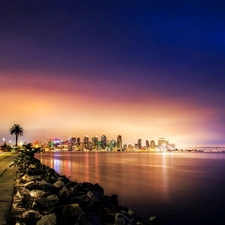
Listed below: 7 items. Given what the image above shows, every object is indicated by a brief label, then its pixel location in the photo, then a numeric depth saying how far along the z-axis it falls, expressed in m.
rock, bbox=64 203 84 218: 9.38
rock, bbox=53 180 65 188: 15.54
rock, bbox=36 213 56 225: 7.96
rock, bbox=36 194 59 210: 11.08
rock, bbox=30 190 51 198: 12.90
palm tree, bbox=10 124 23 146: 138.62
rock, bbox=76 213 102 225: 8.46
